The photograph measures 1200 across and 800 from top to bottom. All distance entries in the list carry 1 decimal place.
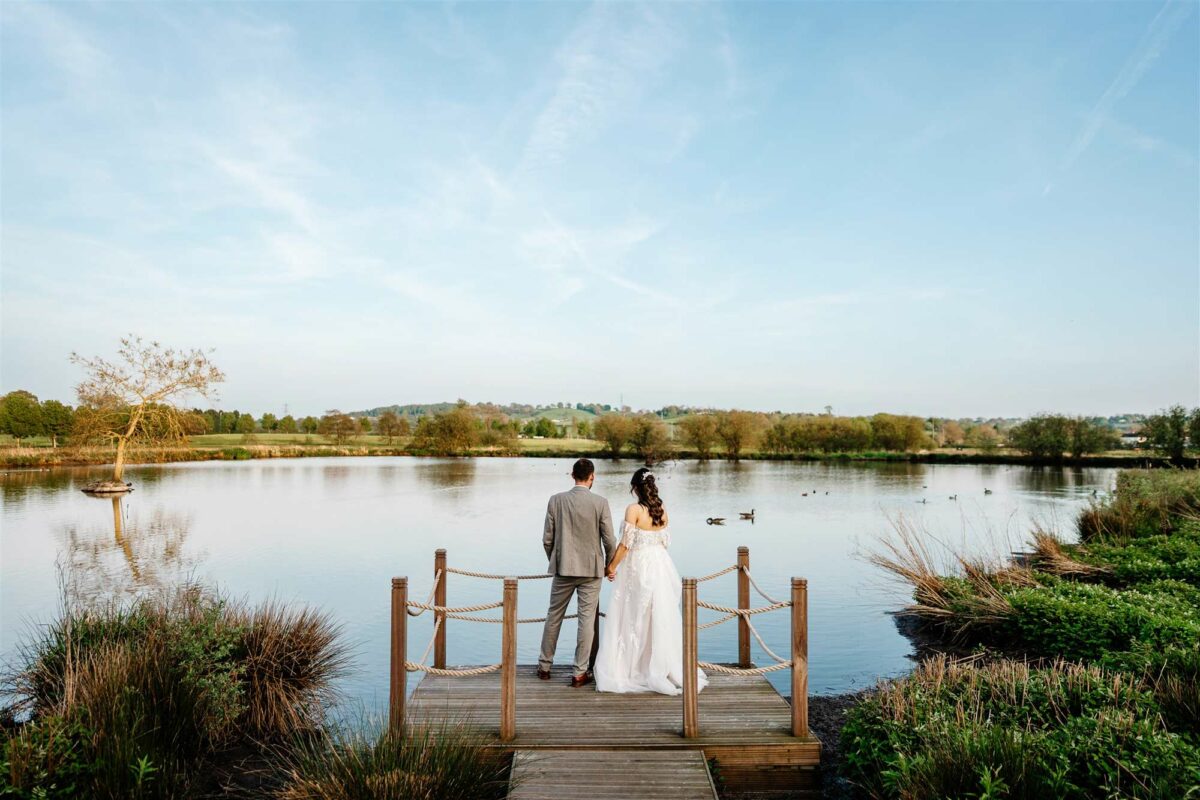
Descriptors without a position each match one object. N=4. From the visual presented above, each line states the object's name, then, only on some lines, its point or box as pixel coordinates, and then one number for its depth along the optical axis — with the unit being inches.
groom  281.0
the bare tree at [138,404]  1435.8
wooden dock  216.8
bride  281.9
